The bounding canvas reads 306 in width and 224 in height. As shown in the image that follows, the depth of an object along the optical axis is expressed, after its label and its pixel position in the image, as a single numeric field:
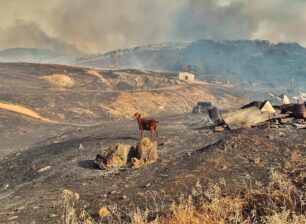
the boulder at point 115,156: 15.81
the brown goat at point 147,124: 19.55
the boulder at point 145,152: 15.78
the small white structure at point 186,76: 86.07
